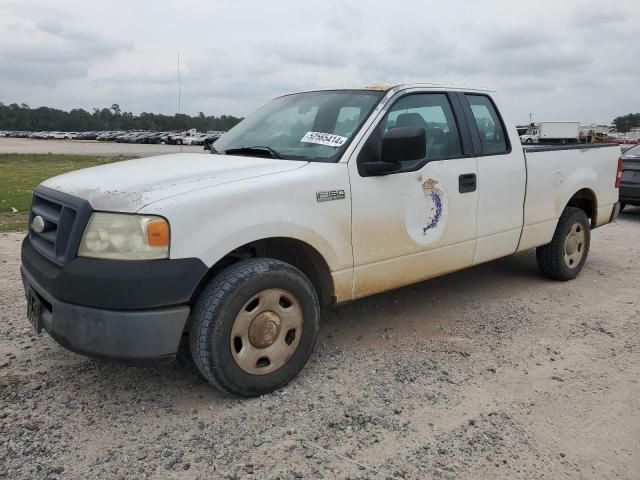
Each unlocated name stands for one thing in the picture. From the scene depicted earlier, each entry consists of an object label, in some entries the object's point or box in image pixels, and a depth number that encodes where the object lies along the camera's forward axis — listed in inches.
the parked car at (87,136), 3075.8
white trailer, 1232.4
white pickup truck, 109.1
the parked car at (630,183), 393.4
